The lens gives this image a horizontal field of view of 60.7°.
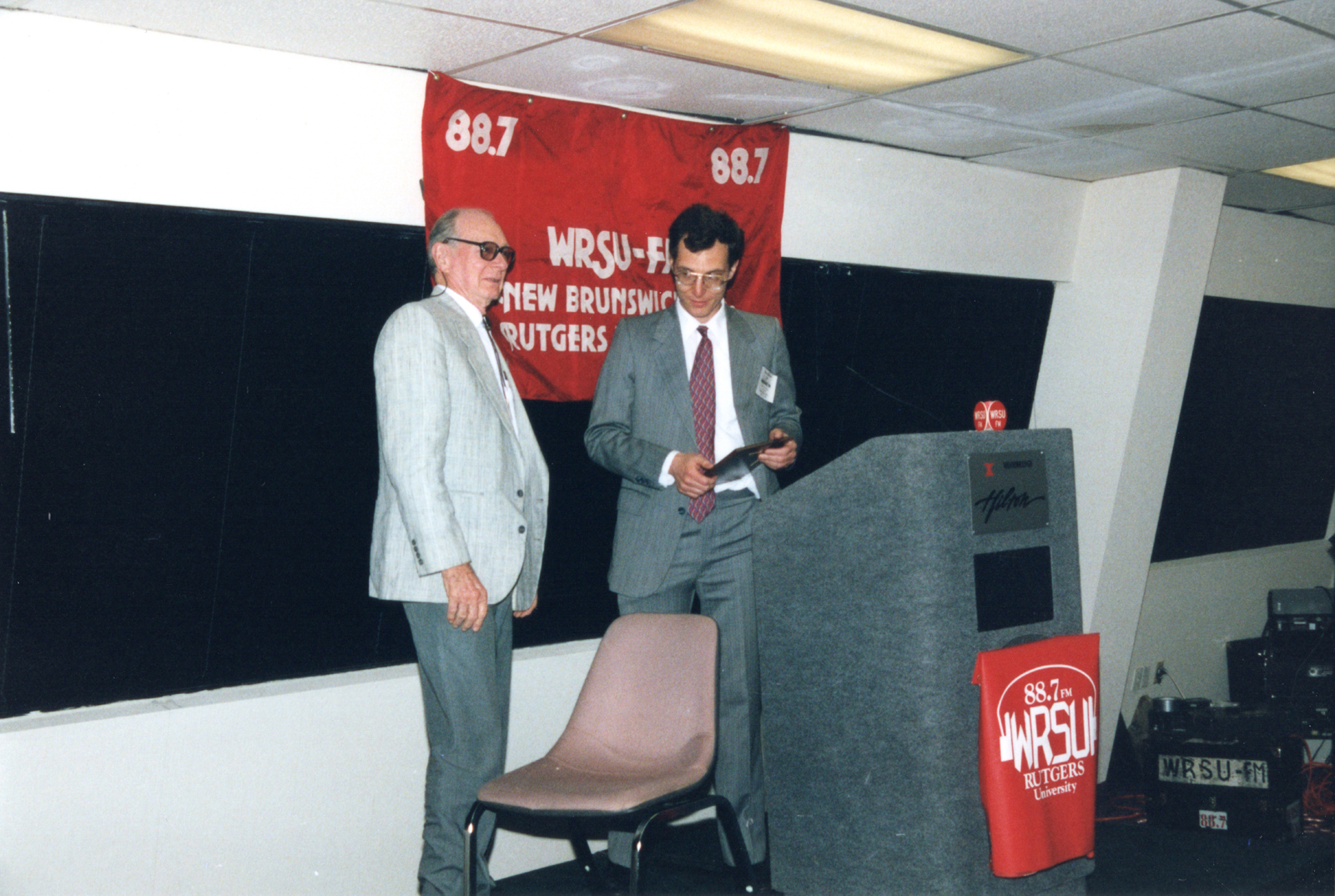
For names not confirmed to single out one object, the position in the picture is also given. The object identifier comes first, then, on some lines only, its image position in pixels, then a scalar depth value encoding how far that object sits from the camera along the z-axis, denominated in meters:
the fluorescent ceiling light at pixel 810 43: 2.80
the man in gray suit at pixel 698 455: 3.01
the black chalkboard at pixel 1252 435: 5.66
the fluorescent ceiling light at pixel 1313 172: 4.73
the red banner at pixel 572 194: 3.16
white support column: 4.75
